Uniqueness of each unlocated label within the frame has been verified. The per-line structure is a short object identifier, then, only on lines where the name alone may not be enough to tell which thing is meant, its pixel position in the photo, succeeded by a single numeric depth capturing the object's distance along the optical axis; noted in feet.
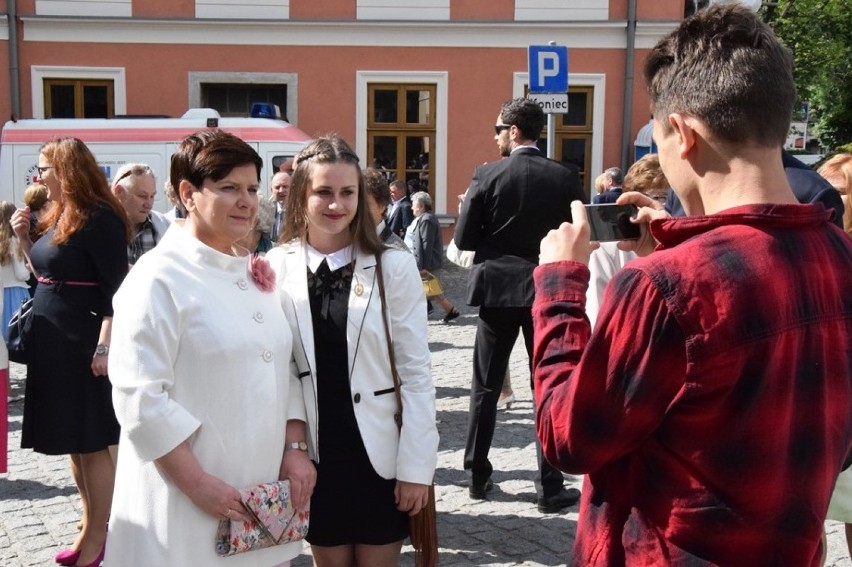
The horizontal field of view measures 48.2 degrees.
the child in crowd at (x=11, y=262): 25.73
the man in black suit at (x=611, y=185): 28.17
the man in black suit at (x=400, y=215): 43.47
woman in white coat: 7.69
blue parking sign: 31.14
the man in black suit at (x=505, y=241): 16.96
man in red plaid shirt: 4.59
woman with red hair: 13.65
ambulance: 45.34
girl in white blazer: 9.31
